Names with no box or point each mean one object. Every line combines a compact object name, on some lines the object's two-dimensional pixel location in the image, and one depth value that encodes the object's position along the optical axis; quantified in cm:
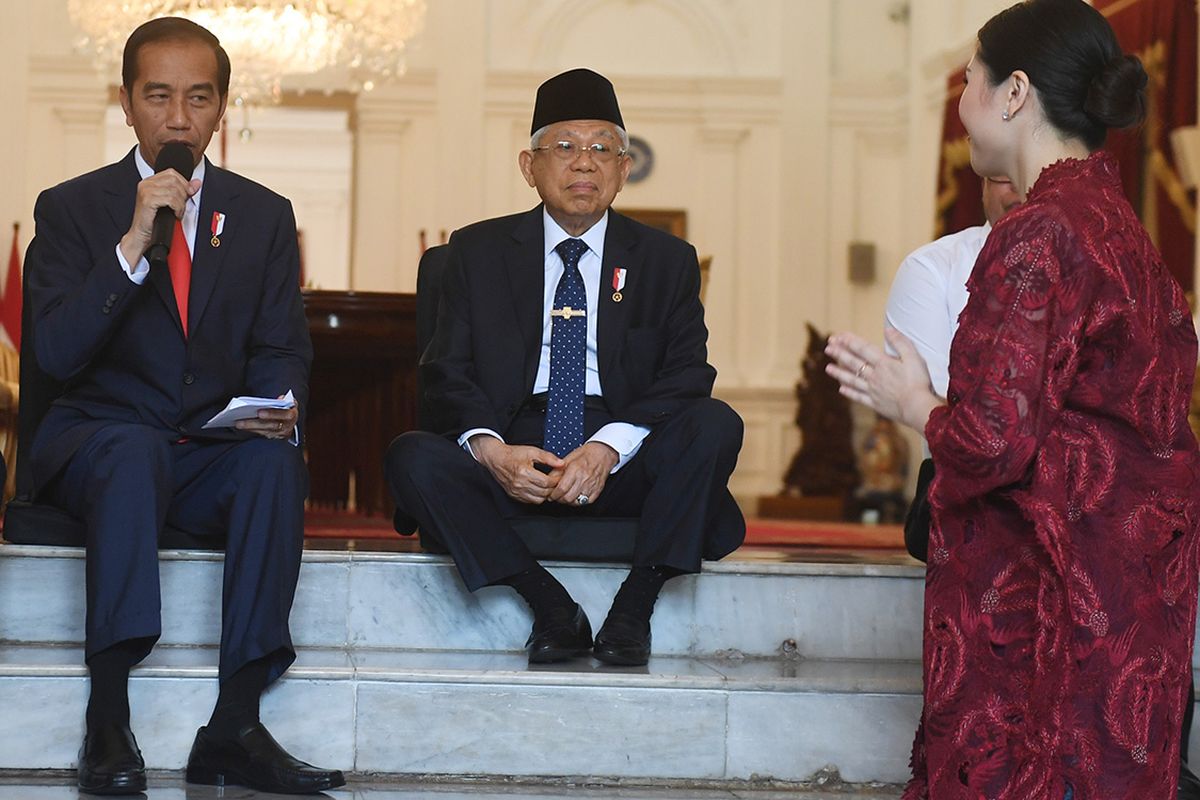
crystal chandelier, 1365
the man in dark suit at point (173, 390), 515
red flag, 1617
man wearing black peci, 595
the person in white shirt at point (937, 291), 620
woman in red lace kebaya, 338
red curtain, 1206
